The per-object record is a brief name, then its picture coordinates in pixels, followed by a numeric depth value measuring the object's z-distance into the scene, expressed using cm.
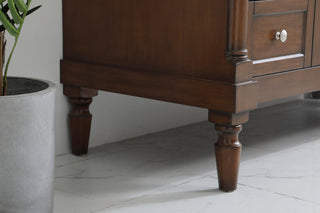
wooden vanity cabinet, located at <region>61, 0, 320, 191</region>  204
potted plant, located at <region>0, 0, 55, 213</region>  180
